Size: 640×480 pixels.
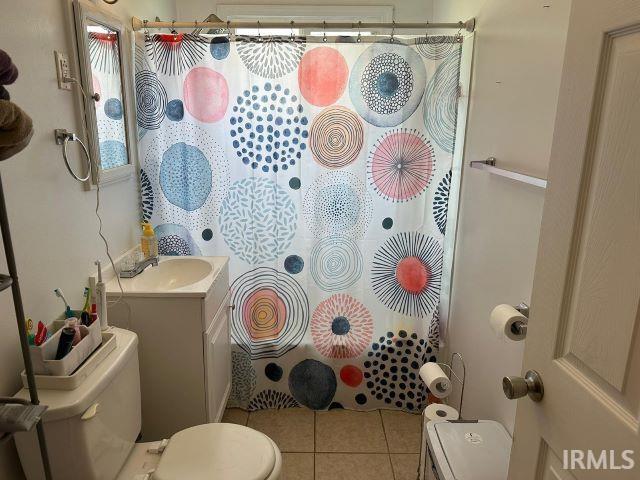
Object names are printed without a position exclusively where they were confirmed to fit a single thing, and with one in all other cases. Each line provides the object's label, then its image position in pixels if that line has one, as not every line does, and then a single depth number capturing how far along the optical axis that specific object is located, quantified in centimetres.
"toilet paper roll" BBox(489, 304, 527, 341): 126
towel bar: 134
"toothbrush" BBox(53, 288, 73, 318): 140
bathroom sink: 199
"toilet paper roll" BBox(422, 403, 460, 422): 173
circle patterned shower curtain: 207
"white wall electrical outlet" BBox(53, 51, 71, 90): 146
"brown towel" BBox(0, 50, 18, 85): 80
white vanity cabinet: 170
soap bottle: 205
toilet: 118
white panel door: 70
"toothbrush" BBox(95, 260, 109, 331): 150
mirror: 160
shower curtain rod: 202
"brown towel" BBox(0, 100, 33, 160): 80
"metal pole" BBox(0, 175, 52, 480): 86
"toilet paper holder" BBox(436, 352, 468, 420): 216
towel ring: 146
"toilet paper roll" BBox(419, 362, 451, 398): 168
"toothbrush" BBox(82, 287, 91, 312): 150
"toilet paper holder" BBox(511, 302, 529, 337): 123
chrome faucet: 184
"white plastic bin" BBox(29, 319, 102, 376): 120
